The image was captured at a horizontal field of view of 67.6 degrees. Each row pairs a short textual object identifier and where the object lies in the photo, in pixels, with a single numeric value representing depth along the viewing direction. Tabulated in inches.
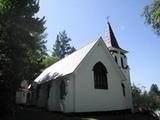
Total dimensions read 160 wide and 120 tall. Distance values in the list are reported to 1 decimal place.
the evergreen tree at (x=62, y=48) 1690.8
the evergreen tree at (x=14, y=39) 384.6
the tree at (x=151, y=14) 373.4
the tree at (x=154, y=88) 2230.8
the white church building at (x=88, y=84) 439.8
